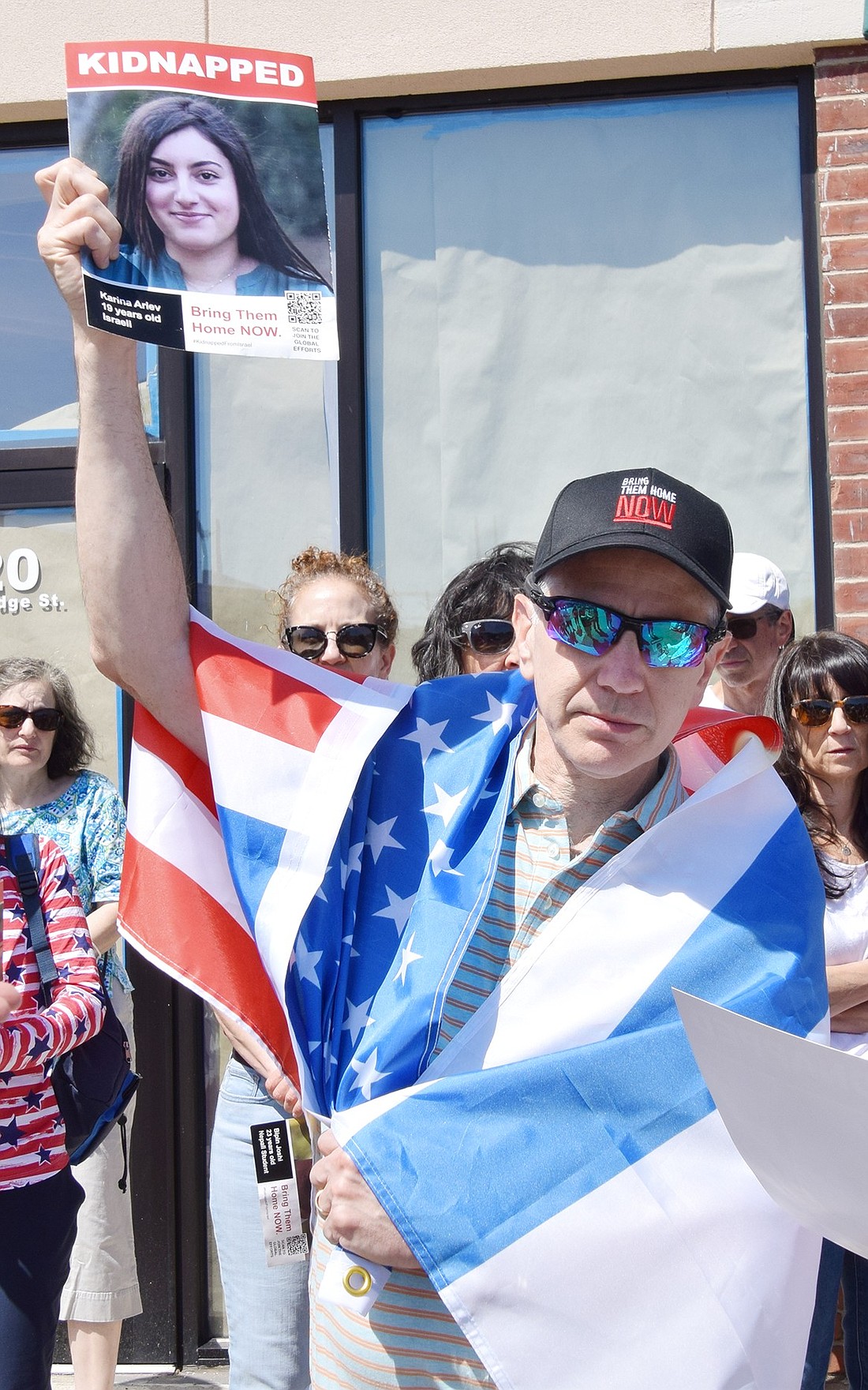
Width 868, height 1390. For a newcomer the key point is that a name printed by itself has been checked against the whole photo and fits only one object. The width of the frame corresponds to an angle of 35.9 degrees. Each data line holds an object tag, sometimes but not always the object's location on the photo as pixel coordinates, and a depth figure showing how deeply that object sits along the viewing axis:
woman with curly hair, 2.95
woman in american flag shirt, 2.93
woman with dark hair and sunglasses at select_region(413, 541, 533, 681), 3.23
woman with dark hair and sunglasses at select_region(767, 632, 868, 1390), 3.06
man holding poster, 1.64
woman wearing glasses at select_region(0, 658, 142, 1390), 3.97
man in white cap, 3.54
